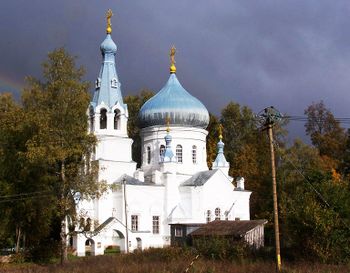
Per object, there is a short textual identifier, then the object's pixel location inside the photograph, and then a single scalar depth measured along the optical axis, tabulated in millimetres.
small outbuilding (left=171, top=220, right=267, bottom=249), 30844
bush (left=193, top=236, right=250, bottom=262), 26891
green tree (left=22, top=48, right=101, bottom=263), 27438
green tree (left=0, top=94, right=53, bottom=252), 29766
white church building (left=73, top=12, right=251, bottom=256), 39969
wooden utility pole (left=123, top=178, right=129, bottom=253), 36184
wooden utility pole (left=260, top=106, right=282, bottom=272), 21188
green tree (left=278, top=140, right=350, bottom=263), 24266
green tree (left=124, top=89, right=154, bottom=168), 56438
